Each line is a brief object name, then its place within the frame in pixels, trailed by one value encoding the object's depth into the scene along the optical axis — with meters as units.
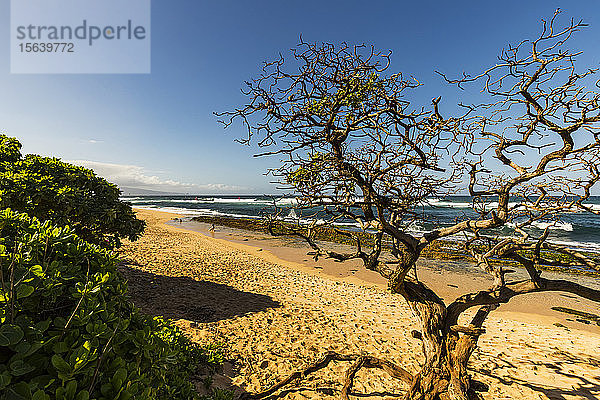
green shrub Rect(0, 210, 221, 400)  1.10
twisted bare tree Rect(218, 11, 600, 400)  3.04
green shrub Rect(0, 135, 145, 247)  5.49
